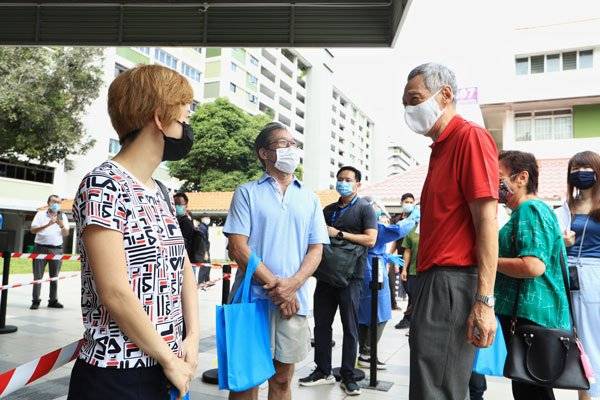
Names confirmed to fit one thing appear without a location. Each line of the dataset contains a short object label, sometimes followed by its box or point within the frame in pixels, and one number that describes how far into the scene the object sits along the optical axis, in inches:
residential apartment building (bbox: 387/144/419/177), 5221.5
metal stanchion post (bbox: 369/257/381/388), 182.1
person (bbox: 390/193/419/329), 284.2
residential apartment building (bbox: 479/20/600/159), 844.0
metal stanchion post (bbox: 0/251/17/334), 254.4
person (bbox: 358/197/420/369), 209.5
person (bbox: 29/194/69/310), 337.1
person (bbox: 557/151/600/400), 133.3
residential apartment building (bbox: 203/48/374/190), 1834.4
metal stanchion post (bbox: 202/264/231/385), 180.2
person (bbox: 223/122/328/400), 117.2
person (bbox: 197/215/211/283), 494.5
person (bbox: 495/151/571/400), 101.0
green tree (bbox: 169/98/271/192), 1437.9
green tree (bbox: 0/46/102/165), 695.7
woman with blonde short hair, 57.5
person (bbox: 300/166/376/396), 173.9
